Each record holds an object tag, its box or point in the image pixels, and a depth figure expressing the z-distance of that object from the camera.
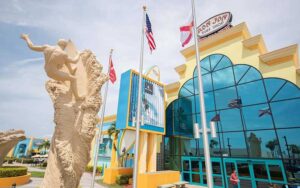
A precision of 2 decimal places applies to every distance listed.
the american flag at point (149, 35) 9.11
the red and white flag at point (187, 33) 8.12
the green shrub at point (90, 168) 23.73
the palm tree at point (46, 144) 44.50
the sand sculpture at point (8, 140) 6.57
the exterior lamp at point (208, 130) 5.75
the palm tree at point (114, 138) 19.54
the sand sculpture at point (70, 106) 4.35
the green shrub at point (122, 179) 14.71
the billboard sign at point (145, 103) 13.72
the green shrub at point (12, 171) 13.05
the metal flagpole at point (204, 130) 5.42
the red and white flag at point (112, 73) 12.12
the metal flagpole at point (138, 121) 7.21
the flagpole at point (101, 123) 9.75
